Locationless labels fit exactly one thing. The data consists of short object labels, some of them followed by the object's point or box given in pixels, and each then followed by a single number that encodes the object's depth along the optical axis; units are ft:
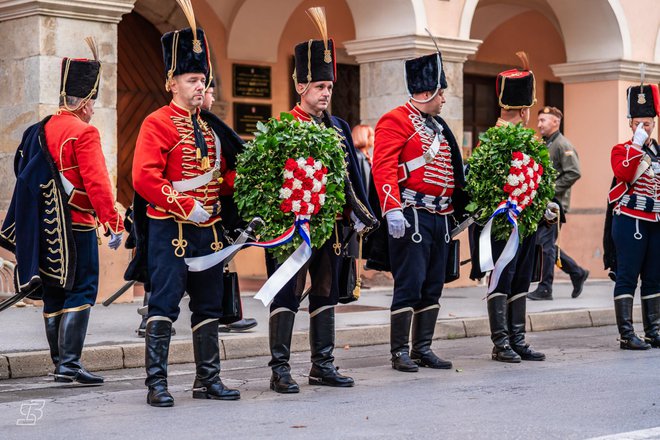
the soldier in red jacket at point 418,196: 34.80
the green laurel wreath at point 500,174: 36.59
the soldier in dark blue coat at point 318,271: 31.38
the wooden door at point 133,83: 64.92
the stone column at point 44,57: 48.11
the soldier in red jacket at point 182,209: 29.02
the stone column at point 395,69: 61.07
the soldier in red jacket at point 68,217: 32.46
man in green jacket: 55.13
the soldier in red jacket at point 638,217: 40.57
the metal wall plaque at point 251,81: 67.89
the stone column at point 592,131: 71.55
